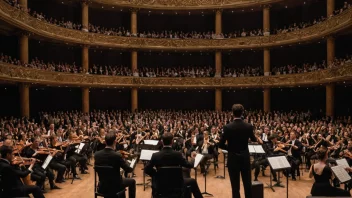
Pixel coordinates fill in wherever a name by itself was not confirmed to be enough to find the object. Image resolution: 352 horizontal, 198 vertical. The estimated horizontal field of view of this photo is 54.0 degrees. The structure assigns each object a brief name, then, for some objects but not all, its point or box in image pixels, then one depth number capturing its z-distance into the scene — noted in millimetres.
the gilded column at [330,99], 22812
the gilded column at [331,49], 22734
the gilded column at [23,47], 21172
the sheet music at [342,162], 7197
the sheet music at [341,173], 6393
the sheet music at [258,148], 9986
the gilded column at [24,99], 21345
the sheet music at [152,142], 11570
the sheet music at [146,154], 8345
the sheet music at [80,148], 11678
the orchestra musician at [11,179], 6266
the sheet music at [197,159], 7983
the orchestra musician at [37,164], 9192
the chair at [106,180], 5797
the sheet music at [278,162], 8039
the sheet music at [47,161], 8534
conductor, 5848
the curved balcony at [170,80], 19602
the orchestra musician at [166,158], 5645
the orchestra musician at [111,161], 5816
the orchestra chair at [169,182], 5590
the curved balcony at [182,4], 28094
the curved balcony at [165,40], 19609
